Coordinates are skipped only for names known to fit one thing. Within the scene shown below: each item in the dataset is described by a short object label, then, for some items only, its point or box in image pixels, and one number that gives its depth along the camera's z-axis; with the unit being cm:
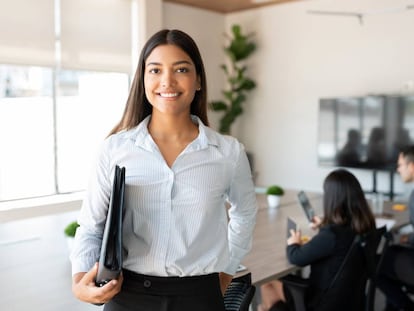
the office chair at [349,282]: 220
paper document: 312
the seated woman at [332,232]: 226
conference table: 222
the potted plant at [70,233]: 240
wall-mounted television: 493
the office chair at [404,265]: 295
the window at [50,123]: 498
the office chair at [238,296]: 162
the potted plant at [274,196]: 385
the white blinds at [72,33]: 477
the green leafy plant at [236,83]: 634
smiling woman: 111
